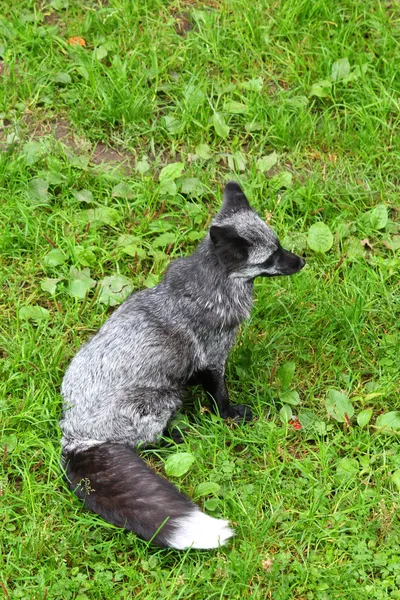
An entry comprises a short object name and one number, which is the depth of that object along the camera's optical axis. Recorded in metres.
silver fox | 4.77
